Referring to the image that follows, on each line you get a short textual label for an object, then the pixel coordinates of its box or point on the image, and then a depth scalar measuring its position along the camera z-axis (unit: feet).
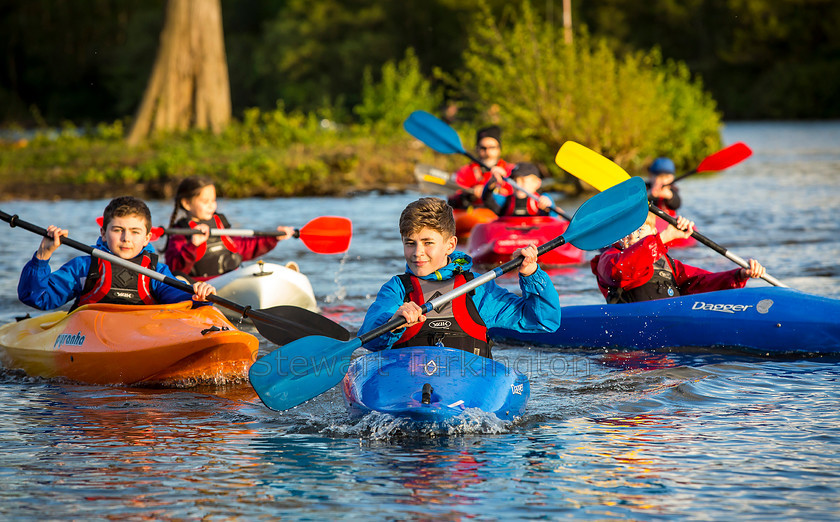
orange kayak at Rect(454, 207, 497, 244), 72.79
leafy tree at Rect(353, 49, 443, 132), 138.10
